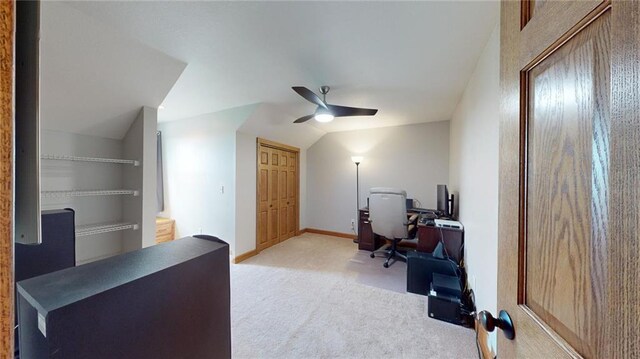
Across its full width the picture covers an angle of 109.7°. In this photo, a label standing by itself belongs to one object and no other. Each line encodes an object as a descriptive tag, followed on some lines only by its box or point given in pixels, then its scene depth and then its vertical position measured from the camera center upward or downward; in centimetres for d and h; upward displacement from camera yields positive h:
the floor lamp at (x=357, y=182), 466 -9
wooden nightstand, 382 -87
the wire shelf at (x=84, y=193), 197 -13
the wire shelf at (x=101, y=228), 212 -49
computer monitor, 317 -35
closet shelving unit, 199 -14
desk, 264 -75
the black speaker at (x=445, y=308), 199 -118
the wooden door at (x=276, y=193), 398 -29
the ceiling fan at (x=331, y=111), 252 +77
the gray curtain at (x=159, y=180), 411 -3
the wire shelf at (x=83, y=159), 195 +19
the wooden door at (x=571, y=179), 33 +0
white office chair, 315 -52
